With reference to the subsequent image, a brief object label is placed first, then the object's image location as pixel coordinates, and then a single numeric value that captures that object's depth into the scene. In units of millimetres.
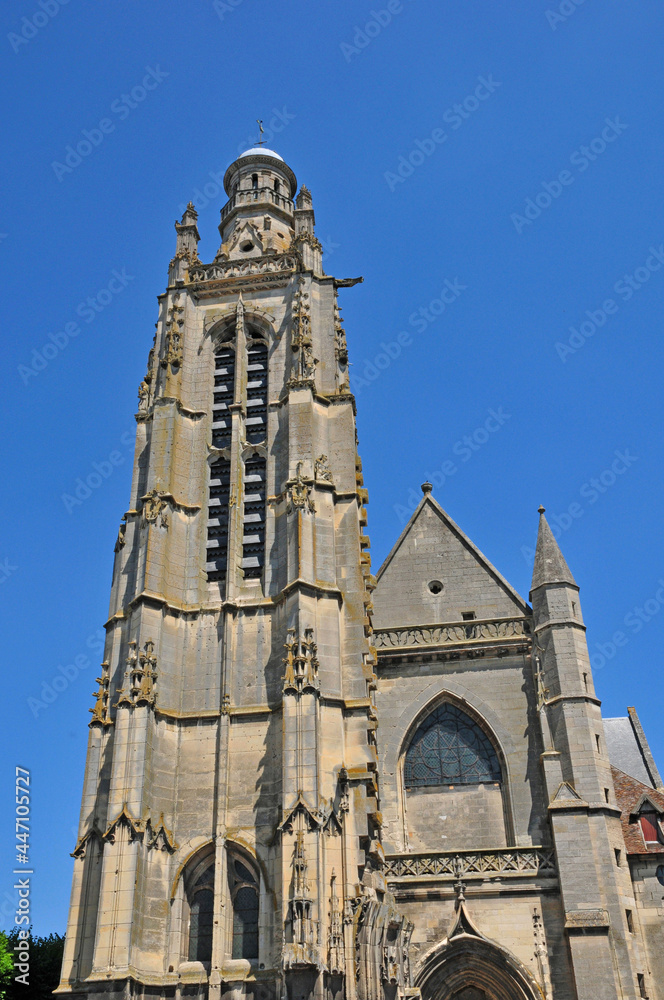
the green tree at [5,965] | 23641
